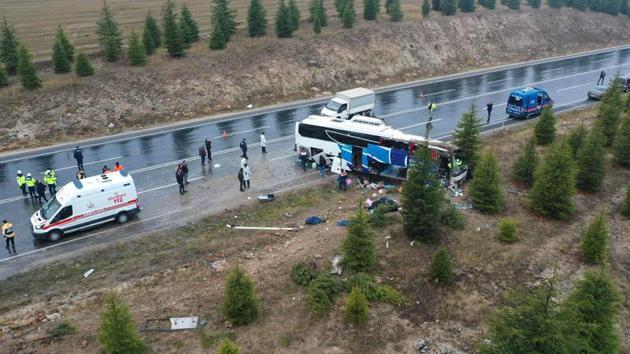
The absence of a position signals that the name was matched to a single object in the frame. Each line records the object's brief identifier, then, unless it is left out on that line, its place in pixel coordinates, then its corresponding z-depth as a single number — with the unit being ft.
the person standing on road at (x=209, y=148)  103.38
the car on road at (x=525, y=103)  131.03
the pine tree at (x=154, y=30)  159.22
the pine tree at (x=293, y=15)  182.39
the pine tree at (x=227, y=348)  41.73
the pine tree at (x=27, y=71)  126.93
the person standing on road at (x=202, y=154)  100.68
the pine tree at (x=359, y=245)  60.70
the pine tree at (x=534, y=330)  36.47
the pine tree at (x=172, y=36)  151.94
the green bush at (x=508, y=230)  70.59
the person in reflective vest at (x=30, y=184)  86.43
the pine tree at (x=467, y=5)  230.68
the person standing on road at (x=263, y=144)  108.88
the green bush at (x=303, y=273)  61.21
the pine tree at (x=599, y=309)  45.78
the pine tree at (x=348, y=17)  191.42
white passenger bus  89.56
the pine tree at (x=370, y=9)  203.08
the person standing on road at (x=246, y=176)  91.40
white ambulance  75.10
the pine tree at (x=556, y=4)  263.37
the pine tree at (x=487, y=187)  77.81
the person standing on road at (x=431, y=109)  130.15
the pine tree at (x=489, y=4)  241.96
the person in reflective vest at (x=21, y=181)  88.02
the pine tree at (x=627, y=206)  80.23
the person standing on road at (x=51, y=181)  89.51
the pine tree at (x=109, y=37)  148.15
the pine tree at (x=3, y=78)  128.57
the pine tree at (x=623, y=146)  97.30
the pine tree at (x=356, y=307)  53.42
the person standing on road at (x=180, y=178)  89.04
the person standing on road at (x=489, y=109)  127.85
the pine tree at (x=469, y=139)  87.61
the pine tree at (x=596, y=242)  66.64
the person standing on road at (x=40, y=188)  86.22
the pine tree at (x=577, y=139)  92.43
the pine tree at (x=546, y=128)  108.27
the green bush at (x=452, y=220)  74.02
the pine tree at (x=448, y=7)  223.71
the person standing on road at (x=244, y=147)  102.42
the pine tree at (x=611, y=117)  106.01
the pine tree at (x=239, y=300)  52.80
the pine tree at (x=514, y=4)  247.91
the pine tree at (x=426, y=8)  216.54
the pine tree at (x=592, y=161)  86.28
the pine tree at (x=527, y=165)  89.51
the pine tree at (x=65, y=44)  142.92
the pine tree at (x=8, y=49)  134.82
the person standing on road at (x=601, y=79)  166.64
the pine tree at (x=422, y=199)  66.44
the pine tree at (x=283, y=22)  175.73
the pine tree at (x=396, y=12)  204.64
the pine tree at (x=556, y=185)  74.79
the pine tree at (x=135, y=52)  145.89
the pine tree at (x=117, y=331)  45.52
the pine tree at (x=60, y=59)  137.72
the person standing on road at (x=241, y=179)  91.09
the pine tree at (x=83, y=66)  137.39
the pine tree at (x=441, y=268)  60.03
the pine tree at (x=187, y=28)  159.84
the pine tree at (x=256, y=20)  173.88
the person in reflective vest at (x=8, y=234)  71.10
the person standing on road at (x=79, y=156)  98.32
